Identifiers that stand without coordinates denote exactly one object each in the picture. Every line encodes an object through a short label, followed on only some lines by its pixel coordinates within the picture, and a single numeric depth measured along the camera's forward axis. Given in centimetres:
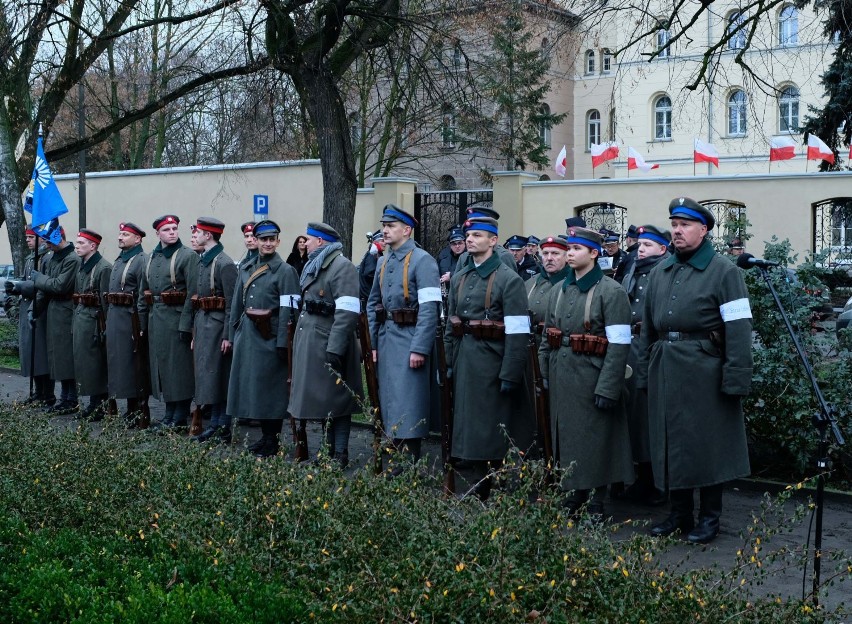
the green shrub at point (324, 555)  408
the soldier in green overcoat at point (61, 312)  1190
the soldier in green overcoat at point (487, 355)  758
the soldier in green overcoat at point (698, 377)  657
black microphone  568
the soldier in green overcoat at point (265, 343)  936
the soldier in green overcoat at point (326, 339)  871
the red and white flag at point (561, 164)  2679
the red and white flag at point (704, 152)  2633
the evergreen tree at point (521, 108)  3819
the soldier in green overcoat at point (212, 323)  1012
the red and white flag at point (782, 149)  2530
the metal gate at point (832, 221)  2053
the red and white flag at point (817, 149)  2514
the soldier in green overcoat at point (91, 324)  1145
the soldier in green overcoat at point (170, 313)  1053
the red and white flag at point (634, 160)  2834
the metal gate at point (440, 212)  2302
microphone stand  491
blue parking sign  2336
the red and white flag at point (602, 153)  2745
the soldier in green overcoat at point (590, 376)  691
